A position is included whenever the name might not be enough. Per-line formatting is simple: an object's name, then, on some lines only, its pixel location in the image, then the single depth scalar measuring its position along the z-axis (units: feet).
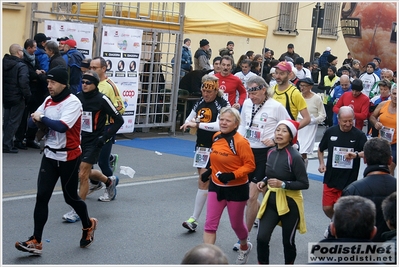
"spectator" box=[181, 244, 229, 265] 11.43
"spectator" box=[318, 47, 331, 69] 85.99
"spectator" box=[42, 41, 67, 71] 42.93
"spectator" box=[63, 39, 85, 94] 44.96
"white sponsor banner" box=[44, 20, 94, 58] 47.26
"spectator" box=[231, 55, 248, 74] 57.16
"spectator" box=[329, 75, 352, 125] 47.31
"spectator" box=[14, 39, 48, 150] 42.45
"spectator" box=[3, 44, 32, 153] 41.14
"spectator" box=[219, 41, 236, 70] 58.93
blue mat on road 48.21
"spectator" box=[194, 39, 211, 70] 63.26
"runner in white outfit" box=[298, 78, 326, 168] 35.91
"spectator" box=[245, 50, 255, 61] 64.85
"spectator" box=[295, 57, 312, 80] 67.27
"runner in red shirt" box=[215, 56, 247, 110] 36.72
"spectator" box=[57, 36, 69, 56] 45.92
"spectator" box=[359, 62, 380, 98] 65.57
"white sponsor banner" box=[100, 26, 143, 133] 48.21
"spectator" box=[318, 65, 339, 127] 68.44
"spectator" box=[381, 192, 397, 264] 15.29
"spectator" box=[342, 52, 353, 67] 89.78
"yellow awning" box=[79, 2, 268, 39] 52.01
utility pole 86.38
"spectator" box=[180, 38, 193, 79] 62.03
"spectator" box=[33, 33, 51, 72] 43.57
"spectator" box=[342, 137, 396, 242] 18.04
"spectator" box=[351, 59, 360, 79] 78.89
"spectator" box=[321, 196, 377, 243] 13.76
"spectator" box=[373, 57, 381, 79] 74.51
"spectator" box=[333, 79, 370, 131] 38.86
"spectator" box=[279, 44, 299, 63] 79.90
